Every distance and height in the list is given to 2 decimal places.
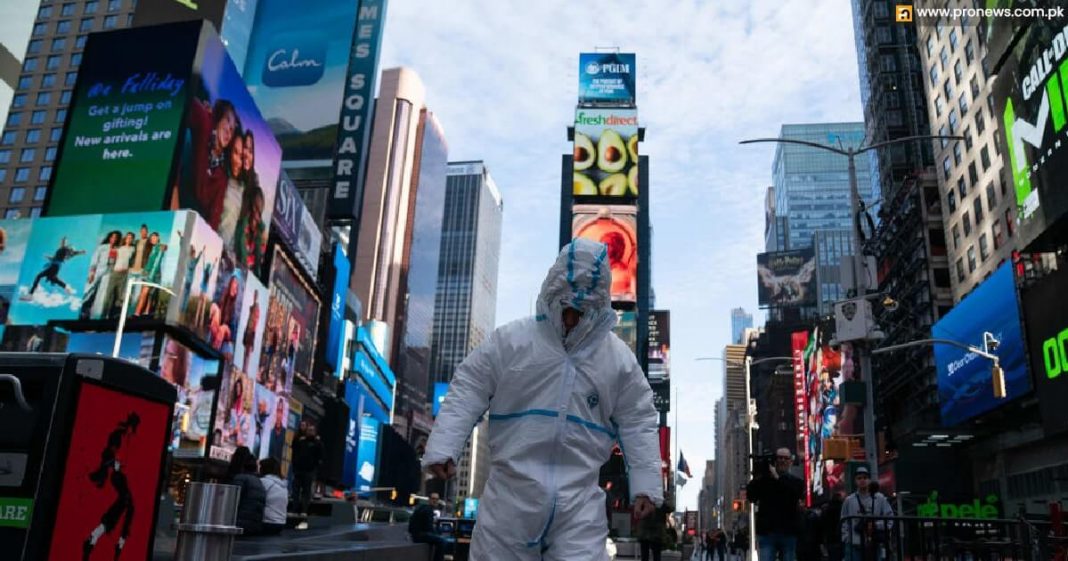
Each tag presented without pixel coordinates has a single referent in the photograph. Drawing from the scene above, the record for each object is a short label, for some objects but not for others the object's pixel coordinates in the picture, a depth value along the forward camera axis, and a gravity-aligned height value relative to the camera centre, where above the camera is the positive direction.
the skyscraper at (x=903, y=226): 49.75 +18.90
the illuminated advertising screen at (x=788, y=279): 113.56 +31.68
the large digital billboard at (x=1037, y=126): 25.09 +12.76
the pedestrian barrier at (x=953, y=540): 7.50 -0.24
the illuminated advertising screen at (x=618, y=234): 63.91 +20.73
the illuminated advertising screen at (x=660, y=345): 113.75 +23.54
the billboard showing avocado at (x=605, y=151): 66.06 +28.45
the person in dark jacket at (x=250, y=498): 8.53 -0.14
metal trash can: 3.21 -0.17
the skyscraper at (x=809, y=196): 183.50 +71.21
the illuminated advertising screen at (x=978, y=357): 31.34 +6.90
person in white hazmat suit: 3.56 +0.37
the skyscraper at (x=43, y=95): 85.81 +41.41
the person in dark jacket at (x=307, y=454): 14.48 +0.58
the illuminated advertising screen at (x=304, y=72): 57.03 +29.37
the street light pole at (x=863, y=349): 12.88 +2.74
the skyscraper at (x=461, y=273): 184.62 +50.78
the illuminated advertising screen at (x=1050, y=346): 25.02 +5.54
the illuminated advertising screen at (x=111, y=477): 3.76 +0.01
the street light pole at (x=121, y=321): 27.67 +5.28
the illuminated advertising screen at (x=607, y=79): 72.38 +37.48
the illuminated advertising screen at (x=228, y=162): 36.78 +15.51
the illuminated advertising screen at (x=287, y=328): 46.00 +9.59
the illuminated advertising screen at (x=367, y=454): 79.47 +3.58
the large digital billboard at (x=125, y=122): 35.50 +15.88
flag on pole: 40.00 +1.79
